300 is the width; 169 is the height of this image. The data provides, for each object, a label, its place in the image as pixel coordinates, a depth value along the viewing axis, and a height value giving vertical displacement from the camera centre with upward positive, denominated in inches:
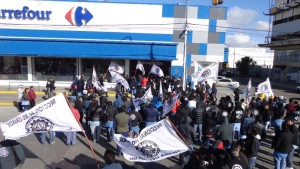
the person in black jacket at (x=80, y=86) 629.4 -55.3
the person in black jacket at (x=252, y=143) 260.8 -75.7
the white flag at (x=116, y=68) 725.1 -13.0
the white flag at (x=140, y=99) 455.5 -62.3
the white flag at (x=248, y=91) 588.7 -55.9
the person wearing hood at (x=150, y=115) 376.0 -71.6
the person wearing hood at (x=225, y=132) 308.5 -77.2
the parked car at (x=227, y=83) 1148.4 -74.3
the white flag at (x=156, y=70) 736.3 -16.4
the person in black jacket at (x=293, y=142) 289.3 -78.3
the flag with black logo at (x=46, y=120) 241.4 -53.1
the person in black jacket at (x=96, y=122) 361.4 -81.4
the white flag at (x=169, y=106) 408.6 -64.8
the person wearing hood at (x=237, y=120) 373.8 -76.0
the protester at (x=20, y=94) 553.0 -68.4
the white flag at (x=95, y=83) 617.6 -46.7
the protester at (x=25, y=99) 500.5 -71.8
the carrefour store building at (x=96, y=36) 880.3 +95.6
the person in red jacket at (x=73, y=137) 366.0 -102.8
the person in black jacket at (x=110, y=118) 367.2 -75.9
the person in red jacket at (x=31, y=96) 515.8 -66.9
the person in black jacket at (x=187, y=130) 301.9 -74.2
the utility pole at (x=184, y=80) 814.1 -49.1
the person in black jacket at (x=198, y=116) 372.8 -71.7
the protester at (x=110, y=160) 185.4 -67.4
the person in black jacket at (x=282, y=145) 272.2 -80.6
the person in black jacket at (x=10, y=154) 229.9 -81.5
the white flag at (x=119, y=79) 589.2 -34.5
